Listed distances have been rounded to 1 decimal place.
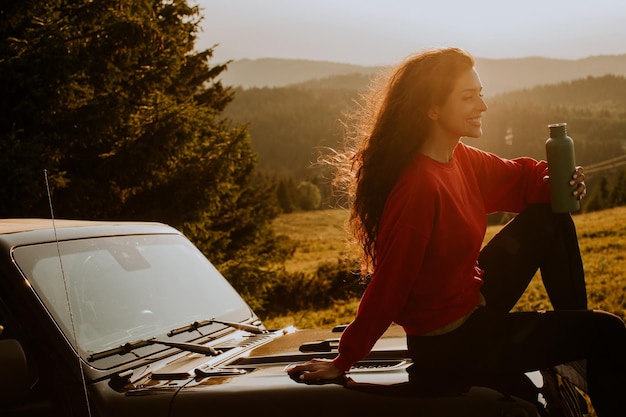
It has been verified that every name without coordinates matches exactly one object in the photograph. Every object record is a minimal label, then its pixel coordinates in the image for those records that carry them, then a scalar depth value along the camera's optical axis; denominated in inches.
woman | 92.8
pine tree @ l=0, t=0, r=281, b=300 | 388.5
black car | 87.4
